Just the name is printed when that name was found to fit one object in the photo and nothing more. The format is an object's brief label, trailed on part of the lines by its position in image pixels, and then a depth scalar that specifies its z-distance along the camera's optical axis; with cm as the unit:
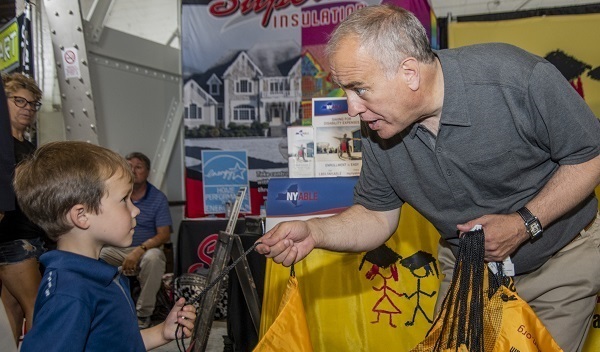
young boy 172
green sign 553
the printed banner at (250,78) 702
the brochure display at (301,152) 378
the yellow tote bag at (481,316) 182
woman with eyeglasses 327
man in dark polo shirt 190
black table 401
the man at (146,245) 551
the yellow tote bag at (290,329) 210
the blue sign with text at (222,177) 709
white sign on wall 588
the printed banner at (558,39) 572
